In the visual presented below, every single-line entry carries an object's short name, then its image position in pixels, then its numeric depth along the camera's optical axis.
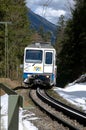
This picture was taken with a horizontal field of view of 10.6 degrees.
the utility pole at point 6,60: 53.40
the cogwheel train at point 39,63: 30.00
